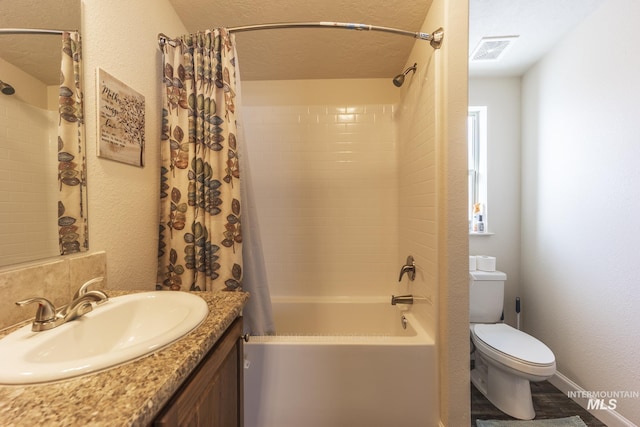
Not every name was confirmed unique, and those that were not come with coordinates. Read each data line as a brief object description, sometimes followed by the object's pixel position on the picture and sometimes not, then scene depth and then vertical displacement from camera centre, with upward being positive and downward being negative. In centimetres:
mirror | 60 +19
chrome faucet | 54 -26
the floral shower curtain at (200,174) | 112 +17
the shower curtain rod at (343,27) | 106 +85
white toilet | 130 -87
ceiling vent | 154 +114
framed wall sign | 85 +36
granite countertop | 32 -29
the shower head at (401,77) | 142 +89
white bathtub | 110 -85
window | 198 +44
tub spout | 146 -59
